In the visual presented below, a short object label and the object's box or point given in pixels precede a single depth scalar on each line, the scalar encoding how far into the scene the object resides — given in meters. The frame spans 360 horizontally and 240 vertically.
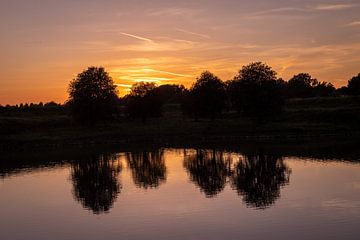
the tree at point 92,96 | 114.81
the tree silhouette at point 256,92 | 110.94
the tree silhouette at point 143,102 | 125.25
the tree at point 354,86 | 167.12
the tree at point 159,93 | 131.88
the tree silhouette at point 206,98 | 118.62
